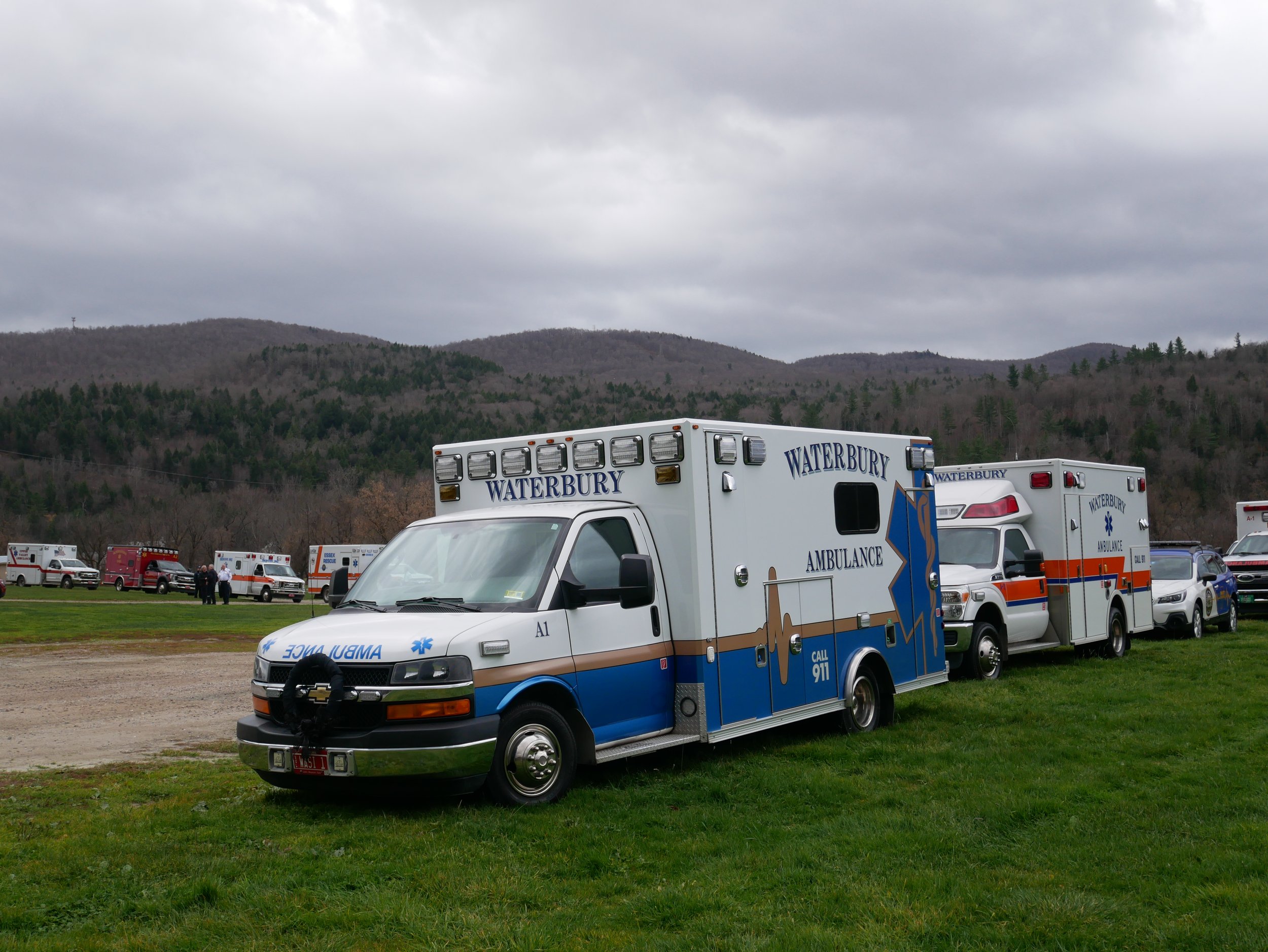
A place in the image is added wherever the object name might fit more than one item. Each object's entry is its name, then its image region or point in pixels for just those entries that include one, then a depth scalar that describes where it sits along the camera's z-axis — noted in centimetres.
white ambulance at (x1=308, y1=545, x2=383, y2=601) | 6106
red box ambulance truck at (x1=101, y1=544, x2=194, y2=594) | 6128
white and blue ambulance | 750
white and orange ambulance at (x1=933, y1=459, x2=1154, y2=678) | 1523
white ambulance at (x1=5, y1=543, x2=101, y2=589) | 6594
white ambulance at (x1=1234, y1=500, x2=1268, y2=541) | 2923
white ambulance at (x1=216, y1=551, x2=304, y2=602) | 5891
